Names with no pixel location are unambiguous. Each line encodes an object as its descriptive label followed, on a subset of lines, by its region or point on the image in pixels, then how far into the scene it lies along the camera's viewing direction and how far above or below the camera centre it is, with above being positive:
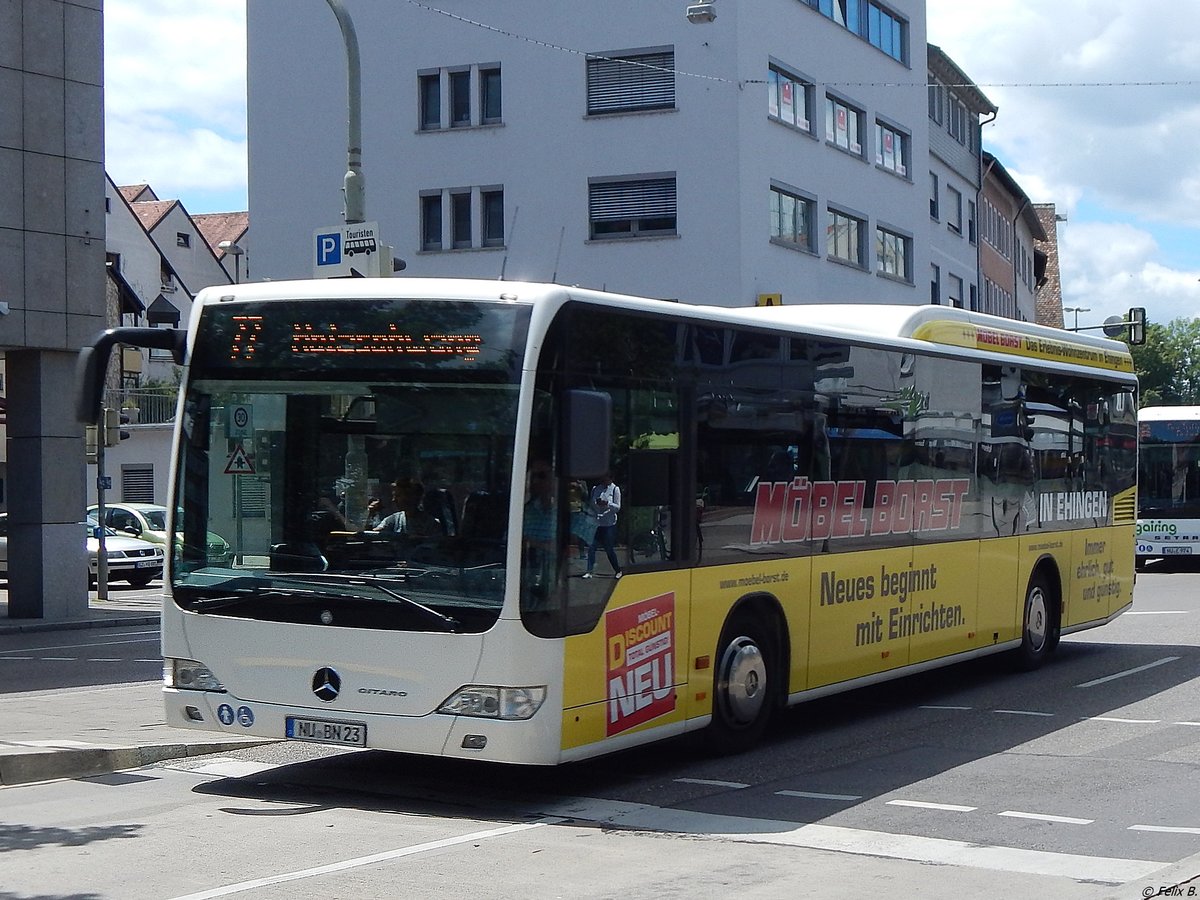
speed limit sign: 9.55 +0.37
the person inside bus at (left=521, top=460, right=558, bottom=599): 8.88 -0.26
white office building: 36.94 +7.97
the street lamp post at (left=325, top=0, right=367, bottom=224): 16.59 +3.56
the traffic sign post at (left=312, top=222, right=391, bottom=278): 16.61 +2.32
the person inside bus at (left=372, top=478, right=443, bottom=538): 8.96 -0.18
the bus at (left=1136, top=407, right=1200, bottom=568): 33.31 -0.18
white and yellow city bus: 8.92 -0.20
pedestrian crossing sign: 9.51 +0.12
